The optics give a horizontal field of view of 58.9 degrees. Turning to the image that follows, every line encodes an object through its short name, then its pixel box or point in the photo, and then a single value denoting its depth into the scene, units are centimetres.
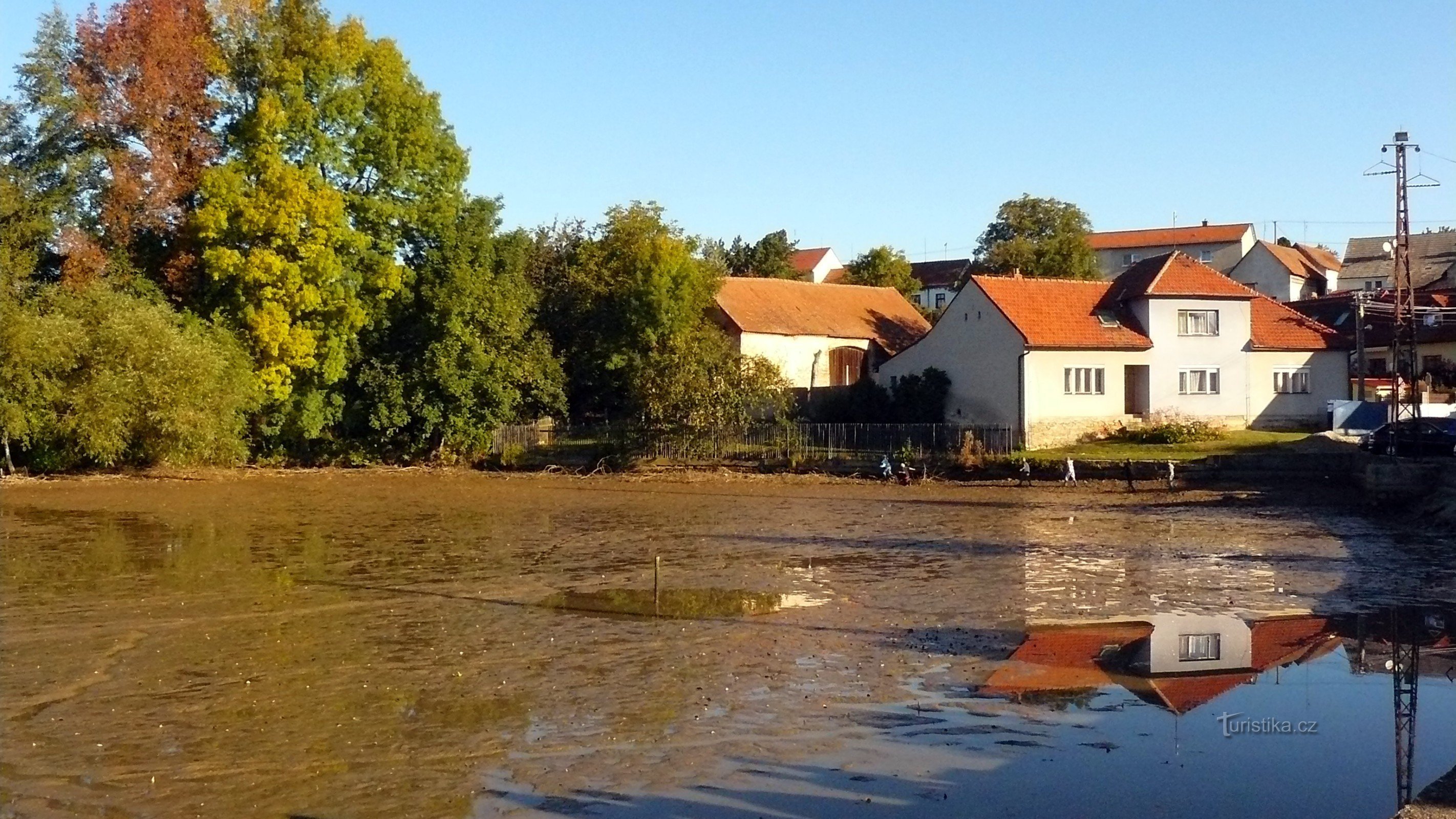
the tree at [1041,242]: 6681
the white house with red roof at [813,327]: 5600
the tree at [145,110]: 4319
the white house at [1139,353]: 4422
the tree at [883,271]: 7438
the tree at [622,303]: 5253
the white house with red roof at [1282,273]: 8262
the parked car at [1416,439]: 3494
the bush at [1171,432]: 4175
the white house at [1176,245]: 9931
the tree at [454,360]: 4634
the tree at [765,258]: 8056
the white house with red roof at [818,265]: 9575
